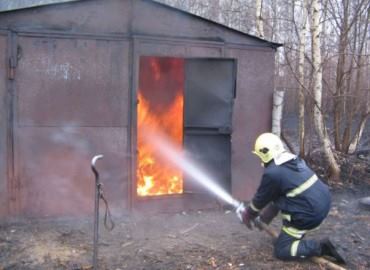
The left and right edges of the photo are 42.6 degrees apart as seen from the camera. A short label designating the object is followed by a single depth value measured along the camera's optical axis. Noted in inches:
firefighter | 208.7
